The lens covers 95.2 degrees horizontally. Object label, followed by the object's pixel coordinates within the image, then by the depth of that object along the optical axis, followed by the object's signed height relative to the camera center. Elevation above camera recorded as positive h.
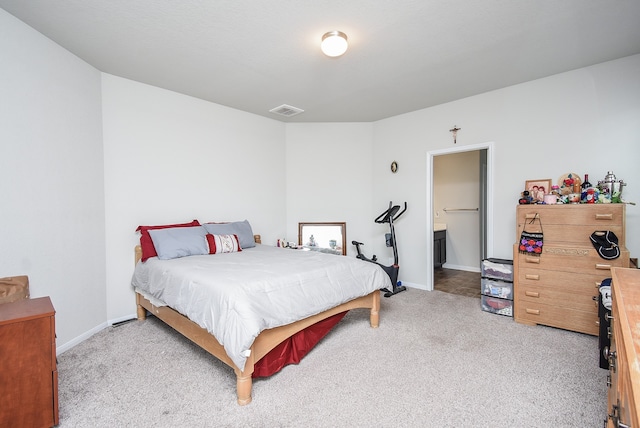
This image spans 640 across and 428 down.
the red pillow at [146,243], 2.96 -0.36
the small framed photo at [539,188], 3.16 +0.20
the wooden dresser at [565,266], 2.57 -0.56
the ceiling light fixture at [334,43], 2.26 +1.29
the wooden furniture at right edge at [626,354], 0.63 -0.37
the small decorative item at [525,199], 3.06 +0.08
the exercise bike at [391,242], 3.95 -0.52
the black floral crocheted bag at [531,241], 2.86 -0.34
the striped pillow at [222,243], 3.20 -0.40
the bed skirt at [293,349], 2.01 -1.07
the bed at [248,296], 1.80 -0.66
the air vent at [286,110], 3.99 +1.37
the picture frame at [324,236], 4.70 -0.46
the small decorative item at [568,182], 2.95 +0.25
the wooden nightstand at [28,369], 1.43 -0.81
